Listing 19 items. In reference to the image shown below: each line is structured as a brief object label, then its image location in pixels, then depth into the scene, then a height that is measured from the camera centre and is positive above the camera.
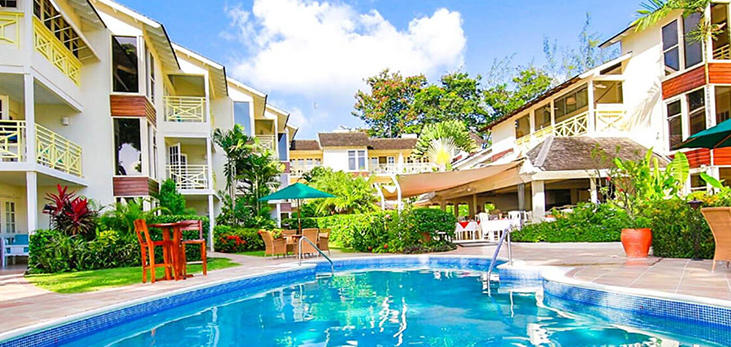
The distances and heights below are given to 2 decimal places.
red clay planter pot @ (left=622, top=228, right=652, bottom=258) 11.68 -1.22
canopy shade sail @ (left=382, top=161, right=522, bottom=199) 18.69 +0.50
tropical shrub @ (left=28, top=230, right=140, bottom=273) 12.49 -1.17
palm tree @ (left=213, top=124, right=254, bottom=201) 22.08 +2.13
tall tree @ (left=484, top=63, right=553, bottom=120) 46.50 +9.32
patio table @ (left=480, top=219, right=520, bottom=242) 19.17 -1.25
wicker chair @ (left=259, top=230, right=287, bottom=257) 15.55 -1.40
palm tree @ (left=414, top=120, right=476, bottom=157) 42.31 +4.56
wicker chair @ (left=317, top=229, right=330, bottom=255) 16.31 -1.39
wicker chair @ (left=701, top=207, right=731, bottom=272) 7.98 -0.69
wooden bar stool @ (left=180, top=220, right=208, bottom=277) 10.95 -0.87
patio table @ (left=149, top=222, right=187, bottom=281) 10.72 -1.02
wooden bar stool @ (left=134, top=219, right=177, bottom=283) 10.07 -0.98
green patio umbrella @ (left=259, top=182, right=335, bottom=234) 17.58 +0.12
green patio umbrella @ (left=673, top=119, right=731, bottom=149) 9.42 +0.80
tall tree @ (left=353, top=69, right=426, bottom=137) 57.22 +10.18
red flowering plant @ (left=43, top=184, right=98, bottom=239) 13.13 -0.25
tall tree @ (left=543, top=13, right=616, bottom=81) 42.09 +10.99
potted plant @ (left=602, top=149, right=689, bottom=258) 11.77 -0.11
